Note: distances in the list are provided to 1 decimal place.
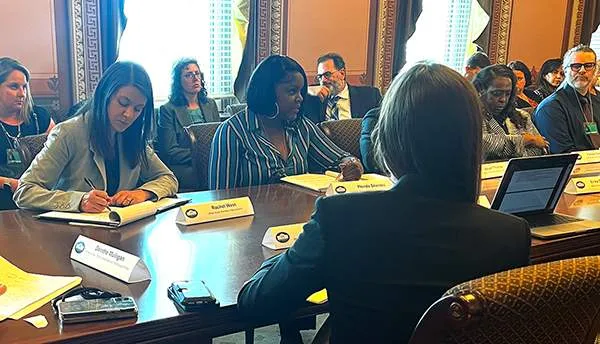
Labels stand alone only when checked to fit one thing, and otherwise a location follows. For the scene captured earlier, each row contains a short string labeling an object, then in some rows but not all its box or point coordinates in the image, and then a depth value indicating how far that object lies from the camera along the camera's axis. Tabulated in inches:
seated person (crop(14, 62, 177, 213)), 83.4
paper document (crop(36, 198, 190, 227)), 73.4
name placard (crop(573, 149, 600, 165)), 121.1
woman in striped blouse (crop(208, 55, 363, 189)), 101.7
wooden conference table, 49.3
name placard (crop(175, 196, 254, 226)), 76.2
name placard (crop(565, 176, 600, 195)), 99.7
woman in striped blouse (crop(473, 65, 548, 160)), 125.1
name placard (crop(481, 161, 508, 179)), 107.9
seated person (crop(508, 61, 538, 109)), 196.2
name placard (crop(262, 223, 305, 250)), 68.5
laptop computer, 75.6
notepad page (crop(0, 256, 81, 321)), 50.8
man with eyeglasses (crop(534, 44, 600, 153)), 147.8
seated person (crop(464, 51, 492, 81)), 179.6
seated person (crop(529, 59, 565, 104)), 232.2
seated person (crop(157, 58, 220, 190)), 163.2
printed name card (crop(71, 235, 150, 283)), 57.6
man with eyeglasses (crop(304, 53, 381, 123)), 183.8
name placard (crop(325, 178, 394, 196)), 91.0
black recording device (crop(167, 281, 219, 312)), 52.1
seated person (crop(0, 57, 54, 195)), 128.7
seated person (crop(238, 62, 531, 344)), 46.9
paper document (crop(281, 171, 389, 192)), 95.8
